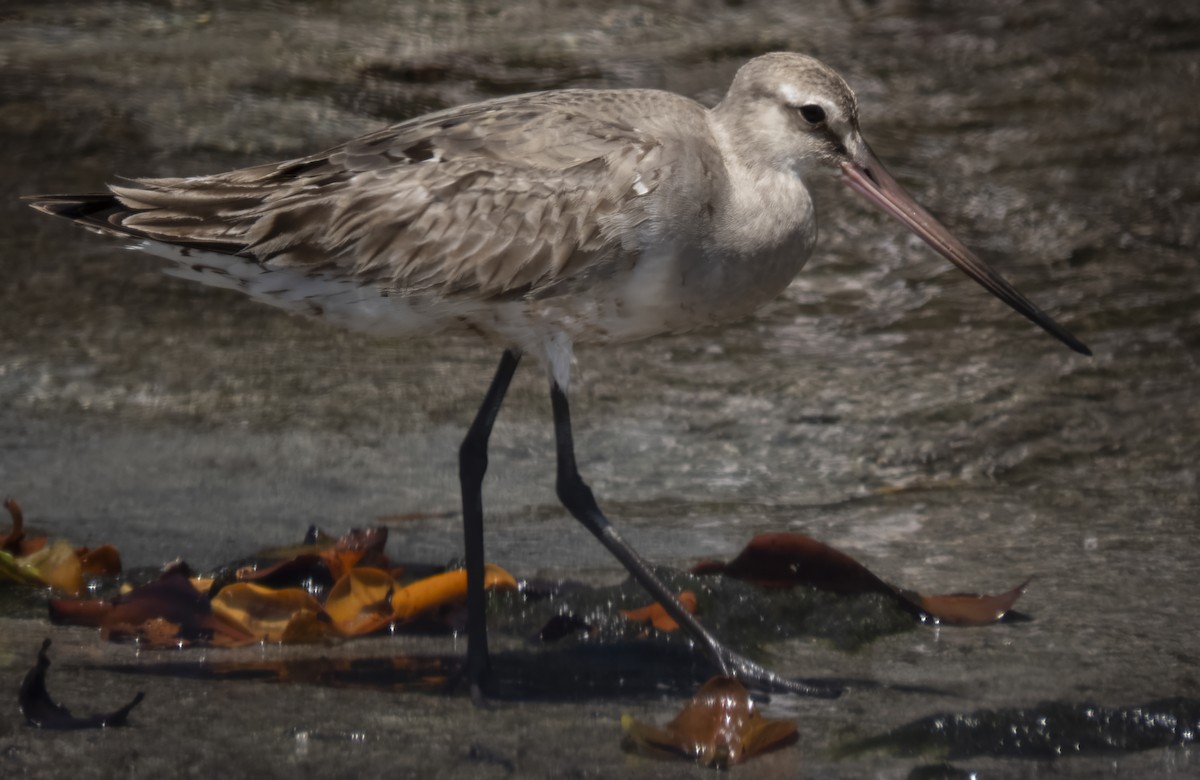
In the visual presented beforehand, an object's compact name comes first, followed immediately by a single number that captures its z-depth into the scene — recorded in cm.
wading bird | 884
